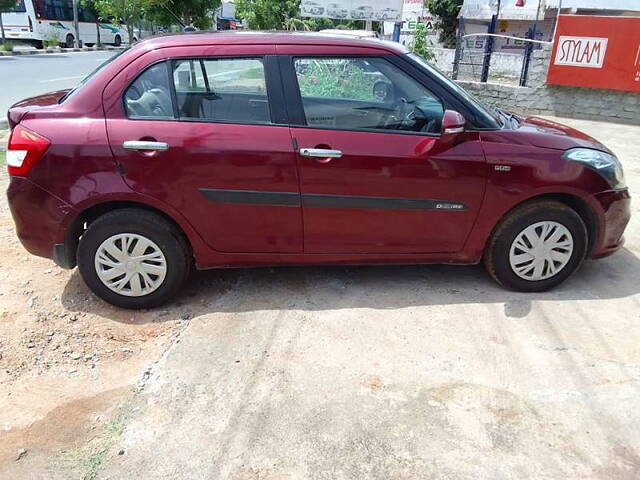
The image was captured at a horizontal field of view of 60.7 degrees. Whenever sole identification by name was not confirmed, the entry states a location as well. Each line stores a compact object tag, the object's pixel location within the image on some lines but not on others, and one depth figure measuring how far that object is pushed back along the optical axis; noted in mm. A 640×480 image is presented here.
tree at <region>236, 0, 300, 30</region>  17625
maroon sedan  3314
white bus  28234
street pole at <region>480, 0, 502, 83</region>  11773
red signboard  10344
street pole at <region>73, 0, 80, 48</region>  29775
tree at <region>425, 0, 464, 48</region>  29969
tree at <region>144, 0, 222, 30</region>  11828
